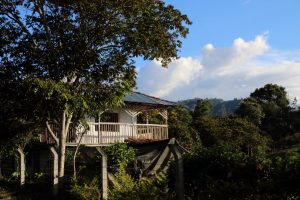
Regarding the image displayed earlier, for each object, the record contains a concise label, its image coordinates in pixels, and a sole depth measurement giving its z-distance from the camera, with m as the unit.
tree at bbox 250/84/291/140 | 55.84
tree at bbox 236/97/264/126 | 54.38
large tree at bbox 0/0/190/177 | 15.67
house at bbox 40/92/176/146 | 26.76
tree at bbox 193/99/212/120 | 62.88
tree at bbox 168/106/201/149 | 40.50
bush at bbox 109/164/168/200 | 9.79
